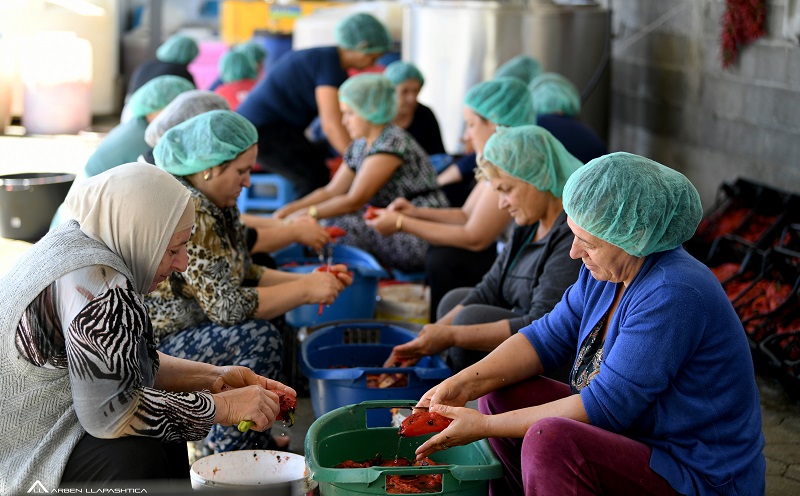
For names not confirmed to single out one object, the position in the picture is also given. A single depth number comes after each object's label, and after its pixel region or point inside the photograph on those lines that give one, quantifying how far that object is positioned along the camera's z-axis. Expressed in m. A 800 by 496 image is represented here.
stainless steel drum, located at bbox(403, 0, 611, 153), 7.31
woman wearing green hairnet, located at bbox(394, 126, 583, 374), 3.27
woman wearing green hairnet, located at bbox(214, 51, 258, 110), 7.73
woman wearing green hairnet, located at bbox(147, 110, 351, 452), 3.24
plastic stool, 6.20
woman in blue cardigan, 2.25
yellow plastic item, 11.57
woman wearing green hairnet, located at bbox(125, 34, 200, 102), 7.79
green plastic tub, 2.39
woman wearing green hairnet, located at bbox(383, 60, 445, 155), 6.06
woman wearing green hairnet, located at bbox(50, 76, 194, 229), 4.47
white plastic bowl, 2.66
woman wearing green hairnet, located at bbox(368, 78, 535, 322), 4.30
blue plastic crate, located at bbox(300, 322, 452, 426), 3.31
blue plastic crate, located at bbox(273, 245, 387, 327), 4.21
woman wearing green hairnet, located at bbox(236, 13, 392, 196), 6.05
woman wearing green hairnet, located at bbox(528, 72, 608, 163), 4.90
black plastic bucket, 5.25
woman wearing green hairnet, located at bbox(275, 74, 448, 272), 4.93
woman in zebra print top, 2.23
